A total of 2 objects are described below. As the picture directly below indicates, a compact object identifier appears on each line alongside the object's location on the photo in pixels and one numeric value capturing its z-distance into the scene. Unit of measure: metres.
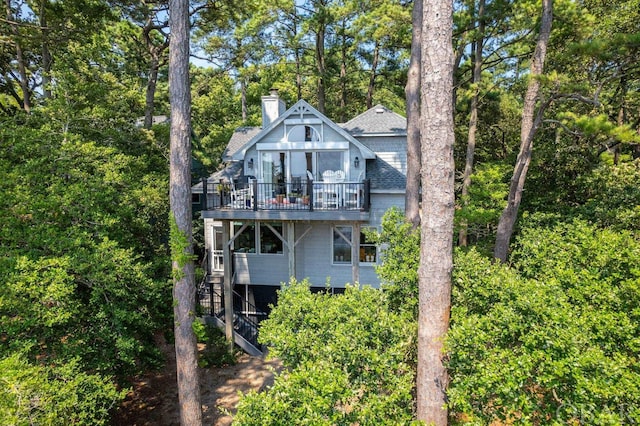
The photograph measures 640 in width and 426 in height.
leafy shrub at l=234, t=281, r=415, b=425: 4.17
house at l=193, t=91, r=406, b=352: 11.85
